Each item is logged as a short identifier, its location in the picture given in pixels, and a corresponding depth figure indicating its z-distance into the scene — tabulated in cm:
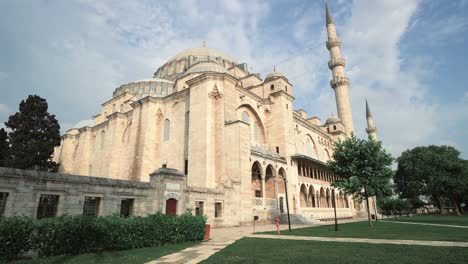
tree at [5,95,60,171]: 2531
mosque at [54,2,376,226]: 2123
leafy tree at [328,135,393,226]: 1984
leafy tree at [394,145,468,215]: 3741
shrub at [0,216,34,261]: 671
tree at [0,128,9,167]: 2652
